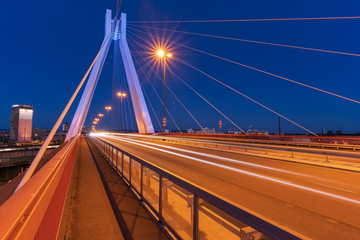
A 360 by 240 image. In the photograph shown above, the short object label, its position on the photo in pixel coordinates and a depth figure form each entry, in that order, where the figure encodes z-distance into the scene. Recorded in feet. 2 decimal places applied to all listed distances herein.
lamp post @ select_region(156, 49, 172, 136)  71.51
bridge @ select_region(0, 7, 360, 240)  6.51
